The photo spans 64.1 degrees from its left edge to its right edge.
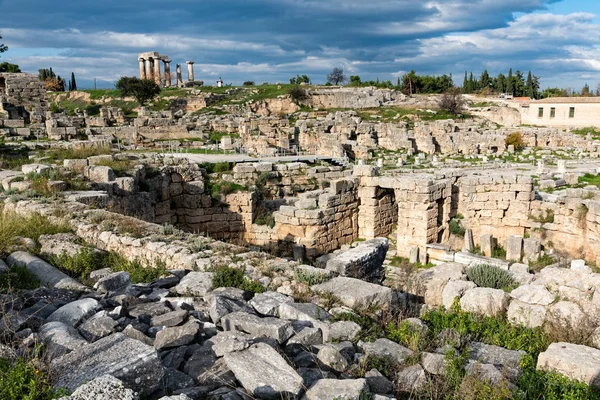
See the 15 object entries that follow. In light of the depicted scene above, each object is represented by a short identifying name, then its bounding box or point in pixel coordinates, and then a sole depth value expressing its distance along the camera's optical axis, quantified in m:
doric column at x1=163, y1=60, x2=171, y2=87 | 67.56
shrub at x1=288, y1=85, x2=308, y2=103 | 55.45
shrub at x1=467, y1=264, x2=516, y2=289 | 7.72
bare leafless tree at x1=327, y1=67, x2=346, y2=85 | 74.19
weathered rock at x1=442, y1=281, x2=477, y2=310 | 6.61
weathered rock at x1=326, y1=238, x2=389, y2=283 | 8.55
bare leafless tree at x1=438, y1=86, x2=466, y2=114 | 49.53
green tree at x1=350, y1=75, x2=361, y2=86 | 68.75
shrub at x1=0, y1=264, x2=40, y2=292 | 5.56
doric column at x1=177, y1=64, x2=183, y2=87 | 66.25
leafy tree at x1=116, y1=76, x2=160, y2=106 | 49.28
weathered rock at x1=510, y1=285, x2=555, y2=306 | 6.20
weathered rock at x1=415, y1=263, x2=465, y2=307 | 7.48
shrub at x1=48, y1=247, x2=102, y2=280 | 6.70
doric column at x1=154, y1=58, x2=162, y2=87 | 65.78
